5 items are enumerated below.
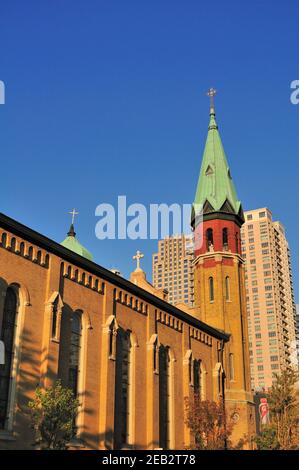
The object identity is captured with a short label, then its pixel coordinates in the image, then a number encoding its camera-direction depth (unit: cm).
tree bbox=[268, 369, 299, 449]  4231
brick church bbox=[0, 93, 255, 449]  3023
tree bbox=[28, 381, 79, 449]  2664
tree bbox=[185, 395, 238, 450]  4047
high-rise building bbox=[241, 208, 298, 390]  14600
